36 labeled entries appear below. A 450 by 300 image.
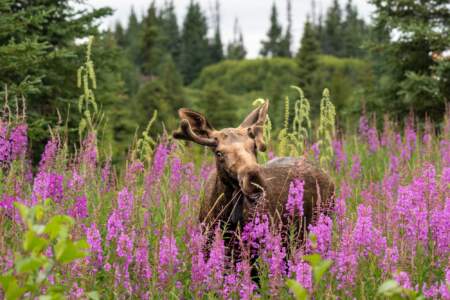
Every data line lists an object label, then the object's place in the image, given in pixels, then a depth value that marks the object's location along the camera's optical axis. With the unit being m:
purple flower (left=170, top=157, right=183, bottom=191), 10.48
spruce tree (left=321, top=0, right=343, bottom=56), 186.00
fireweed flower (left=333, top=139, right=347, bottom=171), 15.74
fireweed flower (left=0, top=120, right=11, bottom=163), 8.20
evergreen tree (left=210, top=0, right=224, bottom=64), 197.12
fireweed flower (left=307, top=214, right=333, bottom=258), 6.47
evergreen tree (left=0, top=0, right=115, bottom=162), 18.52
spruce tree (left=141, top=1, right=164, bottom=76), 131.64
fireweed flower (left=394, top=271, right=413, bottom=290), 4.97
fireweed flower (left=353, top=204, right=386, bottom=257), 6.46
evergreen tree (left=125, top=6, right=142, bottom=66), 175.05
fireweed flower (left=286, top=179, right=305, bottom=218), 7.54
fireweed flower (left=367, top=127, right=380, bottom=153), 17.70
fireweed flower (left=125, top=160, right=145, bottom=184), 8.10
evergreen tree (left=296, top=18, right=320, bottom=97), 86.44
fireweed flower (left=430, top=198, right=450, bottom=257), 6.98
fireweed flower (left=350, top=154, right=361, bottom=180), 14.59
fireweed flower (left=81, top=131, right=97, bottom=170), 9.63
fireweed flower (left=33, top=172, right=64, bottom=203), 7.80
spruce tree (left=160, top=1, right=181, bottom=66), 199.87
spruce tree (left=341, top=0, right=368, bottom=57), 173.25
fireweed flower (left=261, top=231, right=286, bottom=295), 5.65
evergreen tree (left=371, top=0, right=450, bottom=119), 25.37
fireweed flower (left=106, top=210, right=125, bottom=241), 6.95
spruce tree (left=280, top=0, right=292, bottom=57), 188.87
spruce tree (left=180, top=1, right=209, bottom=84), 181.75
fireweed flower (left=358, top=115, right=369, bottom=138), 19.11
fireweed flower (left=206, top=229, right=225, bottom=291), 6.08
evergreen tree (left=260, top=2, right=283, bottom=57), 195.62
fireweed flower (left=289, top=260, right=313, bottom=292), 5.37
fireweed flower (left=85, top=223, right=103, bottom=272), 6.49
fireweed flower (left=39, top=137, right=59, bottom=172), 8.72
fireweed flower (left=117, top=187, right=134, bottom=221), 7.42
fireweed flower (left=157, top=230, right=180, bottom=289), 6.12
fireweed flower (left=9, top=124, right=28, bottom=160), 8.74
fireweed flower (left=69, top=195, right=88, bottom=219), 8.14
